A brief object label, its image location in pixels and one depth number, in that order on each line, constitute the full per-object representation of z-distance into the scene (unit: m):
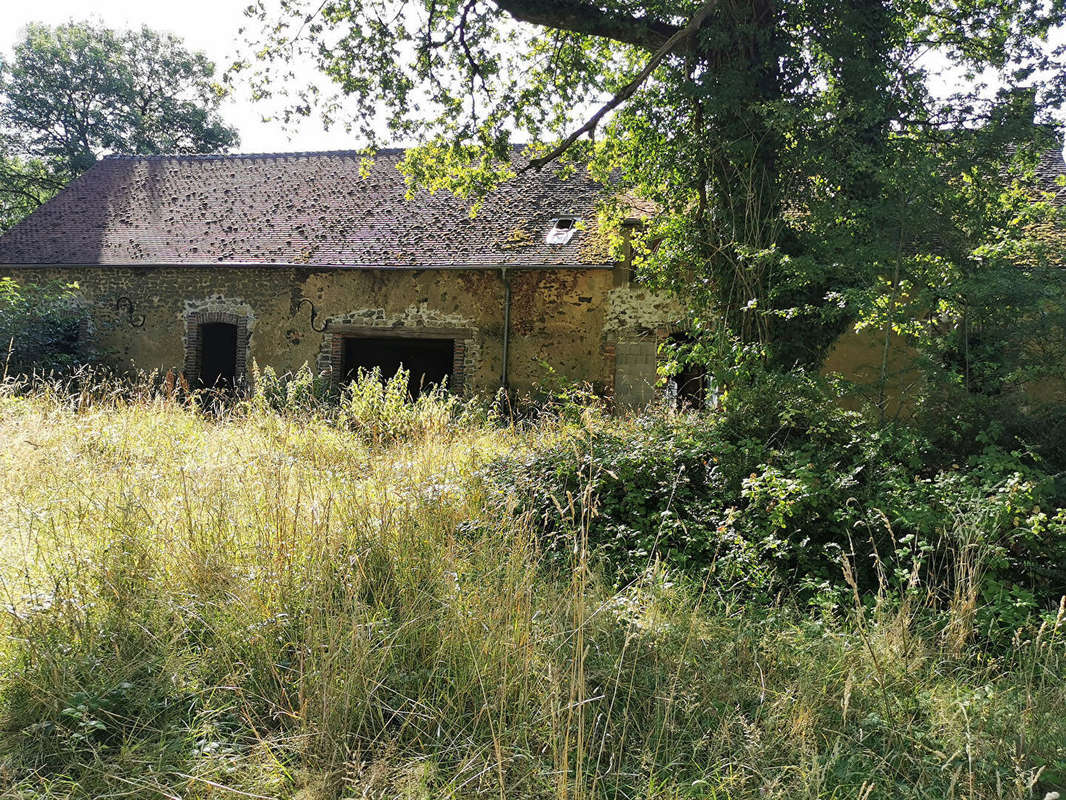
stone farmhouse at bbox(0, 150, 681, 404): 12.50
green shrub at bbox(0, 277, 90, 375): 13.53
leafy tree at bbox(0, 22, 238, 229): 24.22
